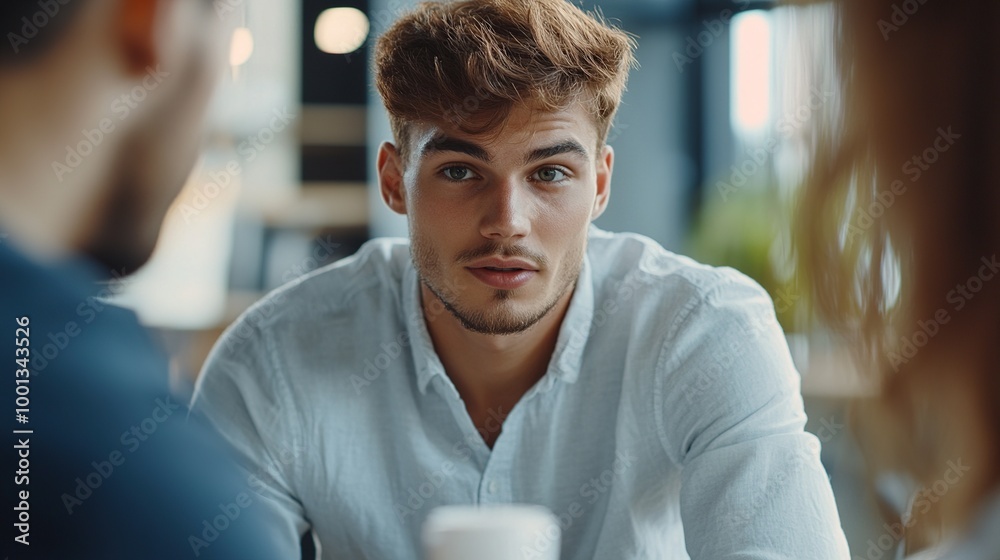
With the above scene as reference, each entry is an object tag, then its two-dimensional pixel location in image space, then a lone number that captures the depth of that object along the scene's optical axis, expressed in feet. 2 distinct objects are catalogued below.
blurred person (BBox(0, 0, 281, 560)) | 2.02
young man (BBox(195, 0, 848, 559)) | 4.75
